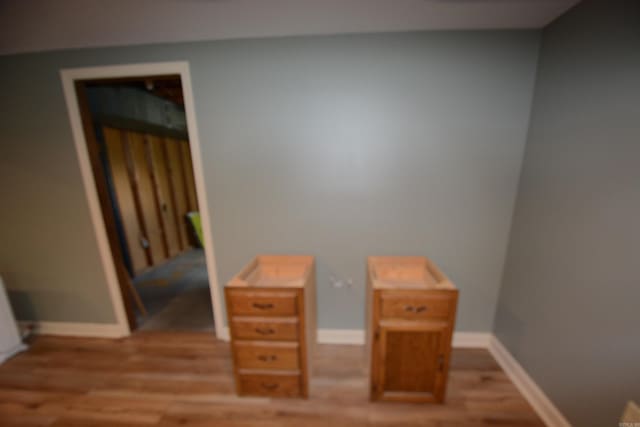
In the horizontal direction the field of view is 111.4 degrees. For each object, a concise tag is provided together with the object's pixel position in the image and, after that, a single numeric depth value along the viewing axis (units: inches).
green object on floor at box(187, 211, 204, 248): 172.2
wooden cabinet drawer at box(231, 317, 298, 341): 54.4
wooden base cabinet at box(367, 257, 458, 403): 51.6
